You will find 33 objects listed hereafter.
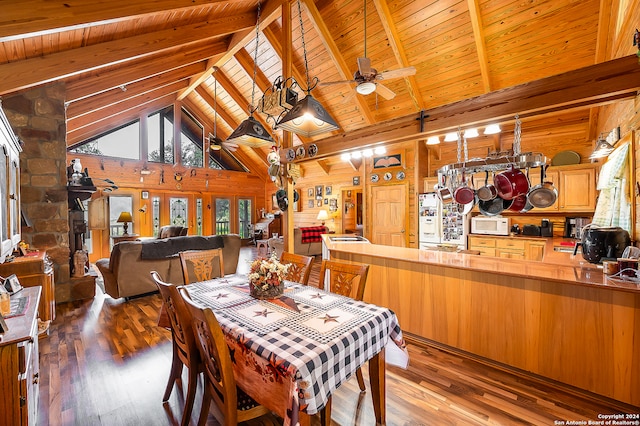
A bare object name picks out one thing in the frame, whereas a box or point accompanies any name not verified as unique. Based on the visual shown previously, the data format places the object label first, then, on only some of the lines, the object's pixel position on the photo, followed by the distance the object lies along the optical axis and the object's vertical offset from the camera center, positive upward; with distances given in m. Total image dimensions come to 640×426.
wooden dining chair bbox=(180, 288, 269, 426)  1.22 -0.80
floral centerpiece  1.92 -0.49
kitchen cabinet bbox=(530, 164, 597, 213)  4.10 +0.32
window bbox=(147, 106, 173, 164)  8.39 +2.39
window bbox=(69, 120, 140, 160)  7.39 +1.95
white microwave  4.82 -0.30
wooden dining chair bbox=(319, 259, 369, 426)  1.99 -0.53
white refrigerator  5.34 -0.29
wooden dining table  1.15 -0.64
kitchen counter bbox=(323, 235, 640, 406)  1.86 -0.86
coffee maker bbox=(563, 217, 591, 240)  4.33 -0.29
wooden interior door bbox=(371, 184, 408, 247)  6.48 -0.13
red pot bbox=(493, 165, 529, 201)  2.65 +0.24
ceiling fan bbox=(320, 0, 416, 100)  2.81 +1.41
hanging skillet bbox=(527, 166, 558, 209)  2.49 +0.13
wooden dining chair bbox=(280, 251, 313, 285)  2.51 -0.53
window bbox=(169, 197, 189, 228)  8.77 +0.04
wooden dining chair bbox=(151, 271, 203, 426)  1.50 -0.73
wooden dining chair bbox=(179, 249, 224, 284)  2.52 -0.48
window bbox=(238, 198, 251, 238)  10.30 -0.17
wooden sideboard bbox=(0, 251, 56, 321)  2.64 -0.60
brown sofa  3.78 -0.75
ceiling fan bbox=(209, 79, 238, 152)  7.48 +3.08
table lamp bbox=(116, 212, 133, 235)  6.32 -0.12
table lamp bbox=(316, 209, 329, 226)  8.23 -0.14
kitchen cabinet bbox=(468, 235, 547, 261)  4.42 -0.66
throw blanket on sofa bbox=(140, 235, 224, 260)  3.94 -0.52
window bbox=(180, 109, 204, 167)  9.03 +2.44
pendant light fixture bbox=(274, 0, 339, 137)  2.26 +0.82
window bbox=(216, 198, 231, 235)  9.73 -0.12
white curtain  2.39 +0.14
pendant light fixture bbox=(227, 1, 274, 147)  2.72 +0.77
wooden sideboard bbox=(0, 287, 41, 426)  1.19 -0.71
